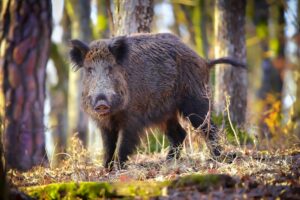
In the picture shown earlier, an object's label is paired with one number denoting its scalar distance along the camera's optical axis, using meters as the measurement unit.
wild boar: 15.76
